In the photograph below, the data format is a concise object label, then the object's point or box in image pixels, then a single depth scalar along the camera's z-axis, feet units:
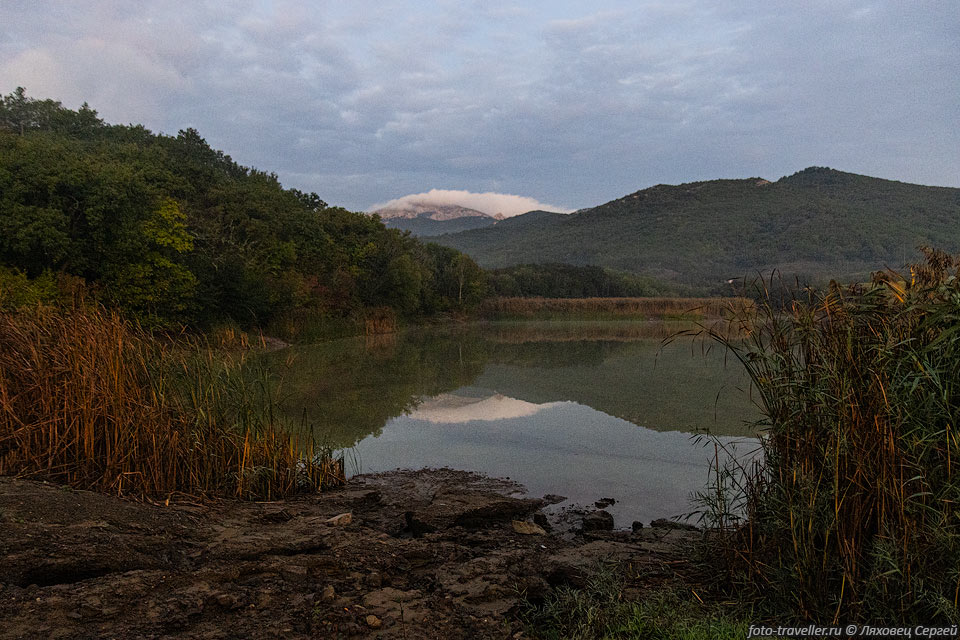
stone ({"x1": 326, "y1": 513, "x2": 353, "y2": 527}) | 14.83
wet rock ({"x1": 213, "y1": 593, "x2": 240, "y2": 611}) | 9.36
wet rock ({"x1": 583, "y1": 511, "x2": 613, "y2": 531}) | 16.35
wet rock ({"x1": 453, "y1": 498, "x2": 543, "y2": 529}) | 16.19
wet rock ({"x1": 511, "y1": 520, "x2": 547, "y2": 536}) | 15.51
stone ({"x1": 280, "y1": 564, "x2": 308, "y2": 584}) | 10.82
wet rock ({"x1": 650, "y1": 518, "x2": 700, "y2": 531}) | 16.07
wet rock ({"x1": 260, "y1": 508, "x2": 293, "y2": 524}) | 14.75
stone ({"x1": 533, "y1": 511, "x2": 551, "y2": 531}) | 16.52
